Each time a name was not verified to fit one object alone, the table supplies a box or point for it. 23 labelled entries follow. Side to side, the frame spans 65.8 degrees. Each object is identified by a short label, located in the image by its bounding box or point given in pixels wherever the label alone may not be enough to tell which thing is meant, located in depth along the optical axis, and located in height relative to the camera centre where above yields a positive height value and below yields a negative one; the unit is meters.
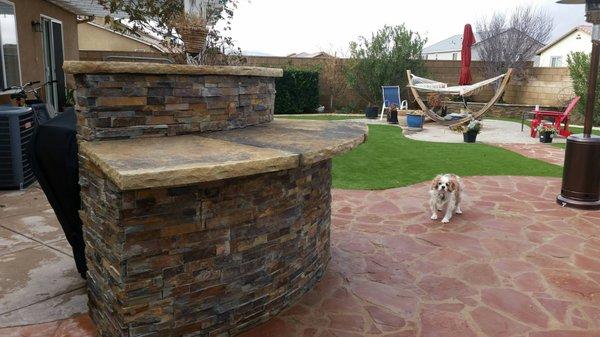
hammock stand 12.17 -0.03
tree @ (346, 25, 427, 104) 15.71 +1.08
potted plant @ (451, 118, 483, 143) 10.08 -0.87
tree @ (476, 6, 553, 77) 21.20 +2.58
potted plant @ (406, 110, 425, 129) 12.22 -0.77
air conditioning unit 5.31 -0.71
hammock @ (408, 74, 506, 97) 12.63 +0.12
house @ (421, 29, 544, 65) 36.81 +3.49
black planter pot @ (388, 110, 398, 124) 13.45 -0.77
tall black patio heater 5.22 -0.80
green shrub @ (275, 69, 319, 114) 15.57 -0.08
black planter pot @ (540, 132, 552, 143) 10.13 -0.96
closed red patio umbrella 13.53 +1.08
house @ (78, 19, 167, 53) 18.20 +1.83
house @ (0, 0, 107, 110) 7.19 +0.83
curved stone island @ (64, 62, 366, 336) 2.20 -0.60
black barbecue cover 2.88 -0.53
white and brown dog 4.75 -1.06
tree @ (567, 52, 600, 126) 13.54 +0.50
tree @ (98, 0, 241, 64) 4.83 +0.74
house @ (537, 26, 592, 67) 28.16 +2.96
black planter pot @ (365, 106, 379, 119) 14.78 -0.69
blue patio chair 14.78 -0.21
